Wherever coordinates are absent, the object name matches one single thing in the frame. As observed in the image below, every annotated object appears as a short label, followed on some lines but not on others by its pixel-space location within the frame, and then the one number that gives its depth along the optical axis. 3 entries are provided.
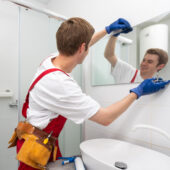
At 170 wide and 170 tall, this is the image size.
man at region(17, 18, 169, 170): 0.73
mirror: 0.87
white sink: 0.74
